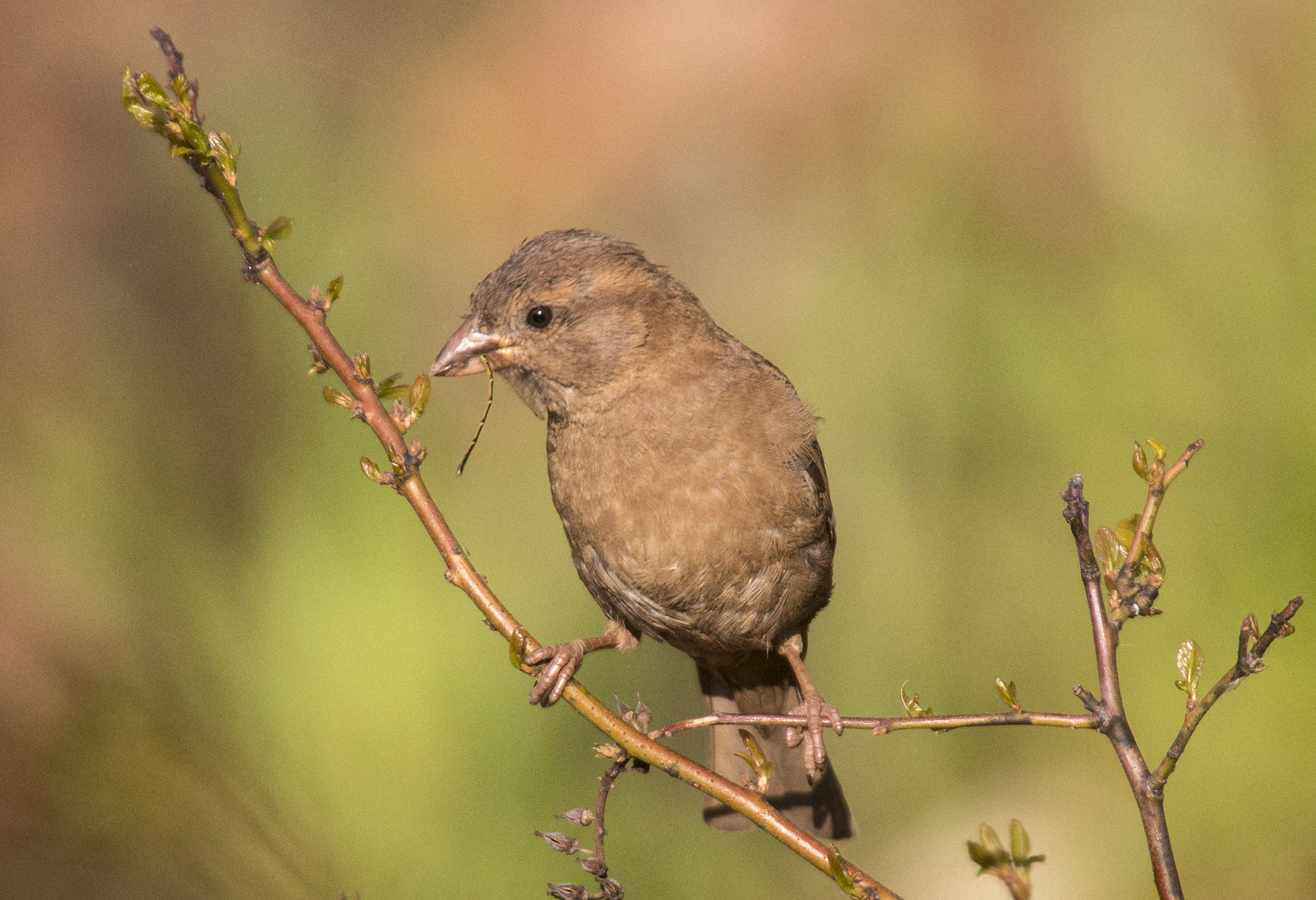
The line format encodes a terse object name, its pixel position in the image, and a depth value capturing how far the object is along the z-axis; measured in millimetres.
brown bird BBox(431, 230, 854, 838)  4056
